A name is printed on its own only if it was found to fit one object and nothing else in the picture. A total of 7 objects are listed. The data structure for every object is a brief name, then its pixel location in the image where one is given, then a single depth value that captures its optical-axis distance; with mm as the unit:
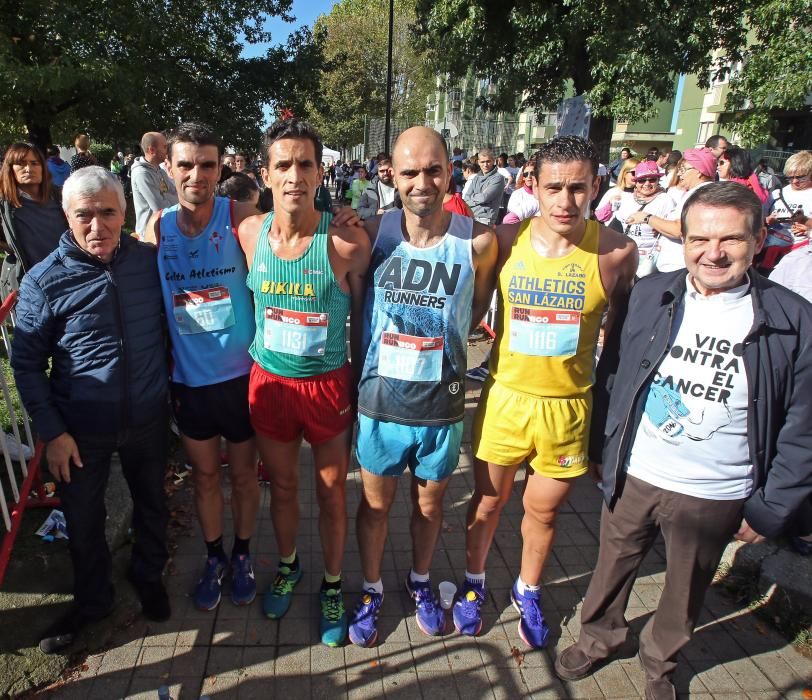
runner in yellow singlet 2398
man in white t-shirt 2047
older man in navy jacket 2287
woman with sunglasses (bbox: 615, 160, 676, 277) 5781
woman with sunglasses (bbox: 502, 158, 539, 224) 6836
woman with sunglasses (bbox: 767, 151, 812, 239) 5250
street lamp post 18719
